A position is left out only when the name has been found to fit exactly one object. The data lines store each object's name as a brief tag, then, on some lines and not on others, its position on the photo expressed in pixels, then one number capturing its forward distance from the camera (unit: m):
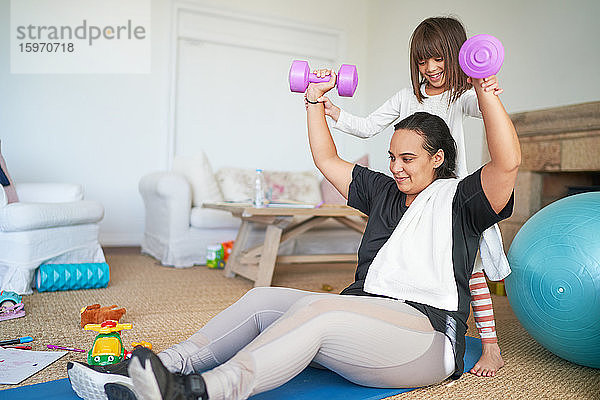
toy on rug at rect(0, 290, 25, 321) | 2.22
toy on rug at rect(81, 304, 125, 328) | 2.12
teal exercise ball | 1.67
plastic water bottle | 3.25
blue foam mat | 1.40
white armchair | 2.77
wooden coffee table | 3.06
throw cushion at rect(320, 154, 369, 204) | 4.37
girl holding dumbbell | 1.76
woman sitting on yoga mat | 1.18
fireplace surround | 3.32
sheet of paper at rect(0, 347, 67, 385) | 1.52
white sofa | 3.85
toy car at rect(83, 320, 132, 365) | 1.62
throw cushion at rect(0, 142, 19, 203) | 3.00
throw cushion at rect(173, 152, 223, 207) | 4.11
